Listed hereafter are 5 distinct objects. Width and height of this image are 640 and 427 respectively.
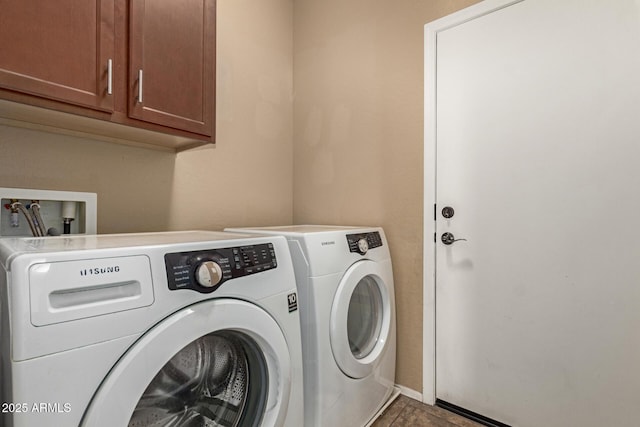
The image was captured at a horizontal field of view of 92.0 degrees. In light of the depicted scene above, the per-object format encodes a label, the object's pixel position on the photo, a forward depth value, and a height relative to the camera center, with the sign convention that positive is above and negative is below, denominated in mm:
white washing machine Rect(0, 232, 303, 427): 538 -249
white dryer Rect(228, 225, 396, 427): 1174 -466
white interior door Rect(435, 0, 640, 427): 1181 +16
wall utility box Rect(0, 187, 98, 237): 1104 +20
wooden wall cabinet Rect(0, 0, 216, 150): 862 +500
